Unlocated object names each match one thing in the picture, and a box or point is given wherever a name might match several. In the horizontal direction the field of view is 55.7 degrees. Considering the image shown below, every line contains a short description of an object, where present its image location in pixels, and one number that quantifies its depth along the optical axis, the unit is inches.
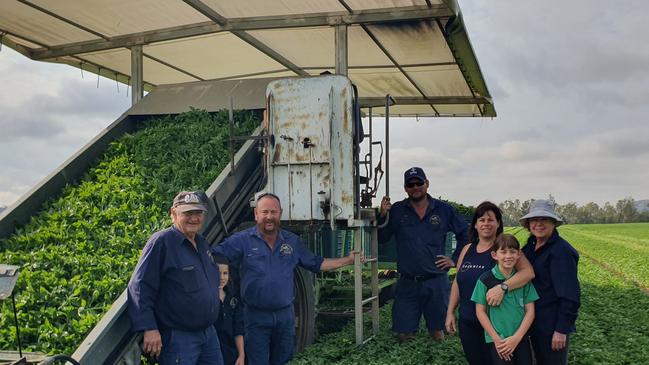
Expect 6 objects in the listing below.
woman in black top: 181.8
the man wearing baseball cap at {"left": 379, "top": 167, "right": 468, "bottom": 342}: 255.8
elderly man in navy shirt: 165.5
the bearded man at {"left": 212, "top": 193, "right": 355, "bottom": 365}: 199.3
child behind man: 194.2
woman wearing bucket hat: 167.2
